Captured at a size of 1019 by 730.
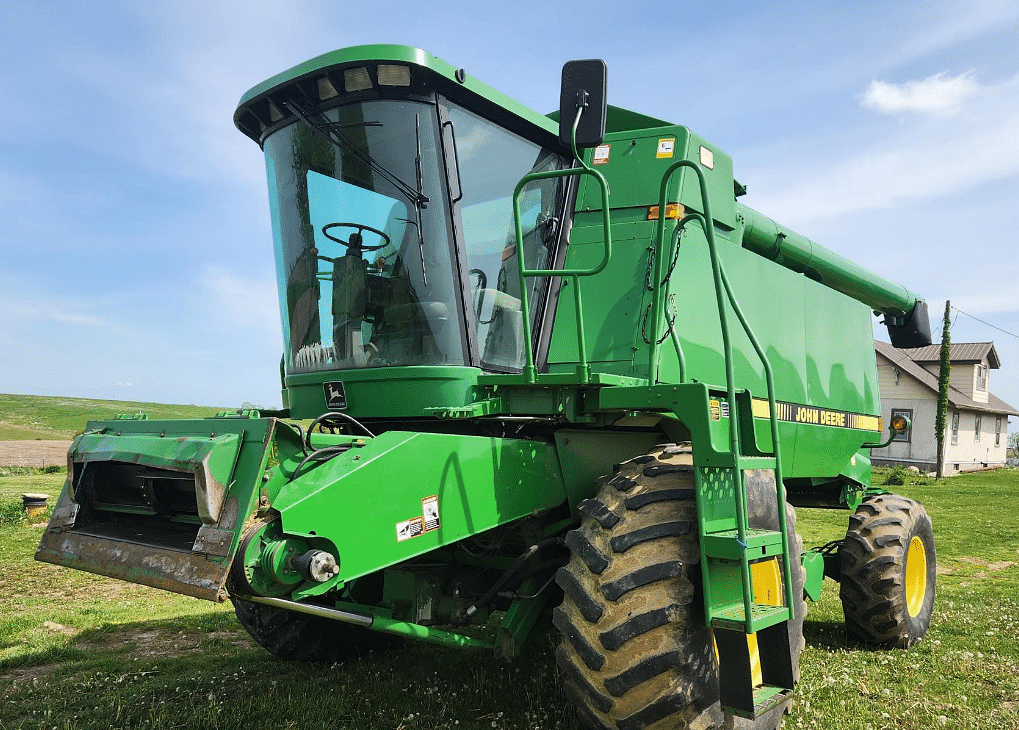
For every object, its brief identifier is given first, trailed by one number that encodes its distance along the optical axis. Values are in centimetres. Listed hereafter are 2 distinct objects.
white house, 3259
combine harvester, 336
